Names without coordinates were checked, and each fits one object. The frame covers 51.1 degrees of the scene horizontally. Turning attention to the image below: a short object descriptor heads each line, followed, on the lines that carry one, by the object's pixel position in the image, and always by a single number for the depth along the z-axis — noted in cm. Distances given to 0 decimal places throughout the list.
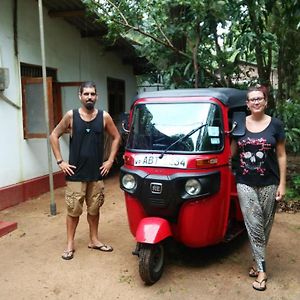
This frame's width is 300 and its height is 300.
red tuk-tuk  294
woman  288
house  522
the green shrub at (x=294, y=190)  524
